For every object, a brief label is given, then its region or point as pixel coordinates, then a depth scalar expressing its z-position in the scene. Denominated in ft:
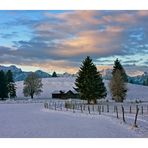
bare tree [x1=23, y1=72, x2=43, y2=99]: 223.96
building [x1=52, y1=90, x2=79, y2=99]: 208.72
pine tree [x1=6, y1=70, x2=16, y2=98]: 208.66
